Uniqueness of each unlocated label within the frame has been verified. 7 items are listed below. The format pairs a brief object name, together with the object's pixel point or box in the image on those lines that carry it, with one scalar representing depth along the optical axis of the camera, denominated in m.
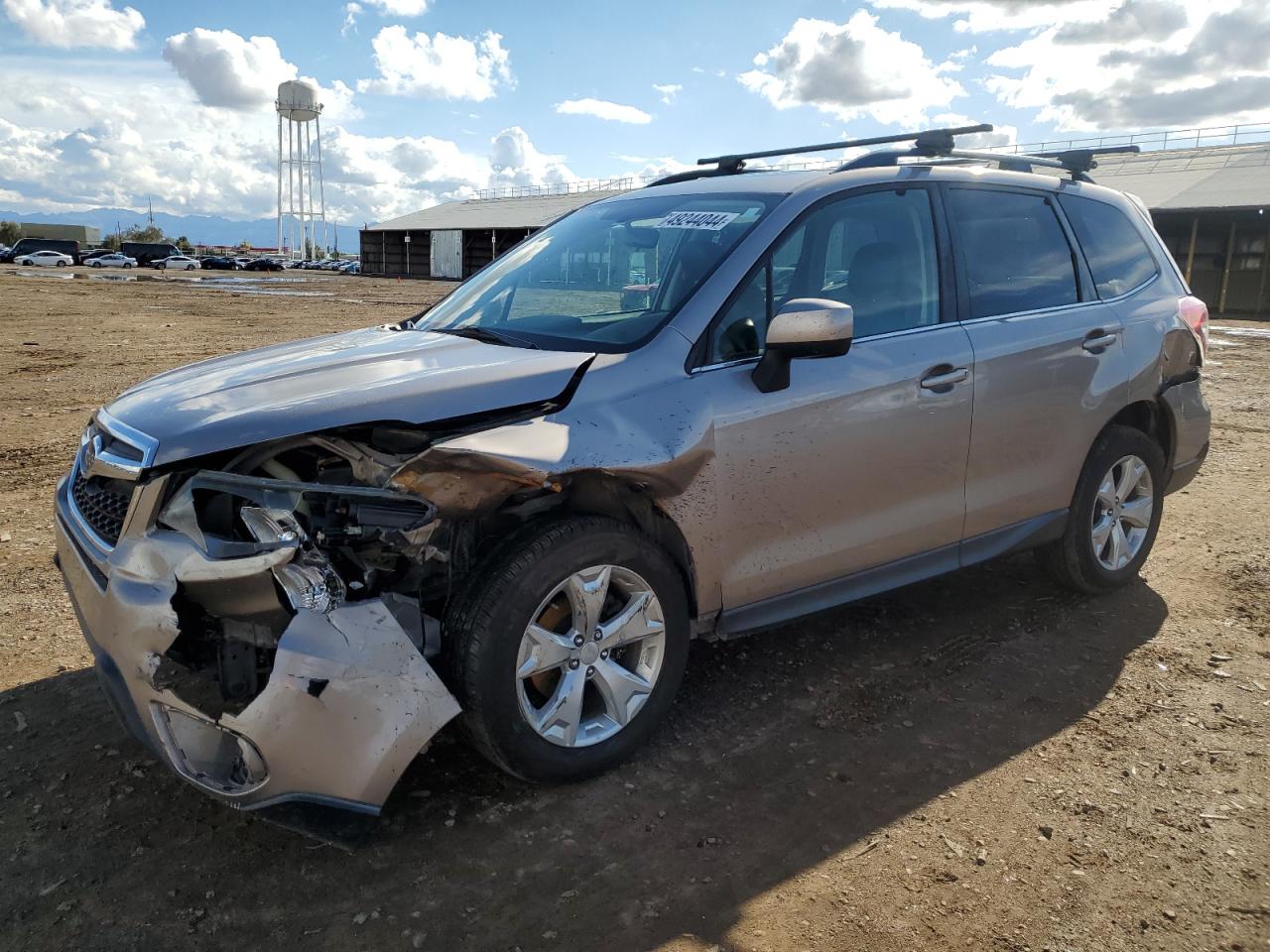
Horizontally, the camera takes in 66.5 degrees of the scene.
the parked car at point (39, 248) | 60.41
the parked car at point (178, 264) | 62.84
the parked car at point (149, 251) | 66.31
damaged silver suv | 2.63
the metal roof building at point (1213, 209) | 28.36
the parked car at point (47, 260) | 56.22
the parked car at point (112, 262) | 60.50
